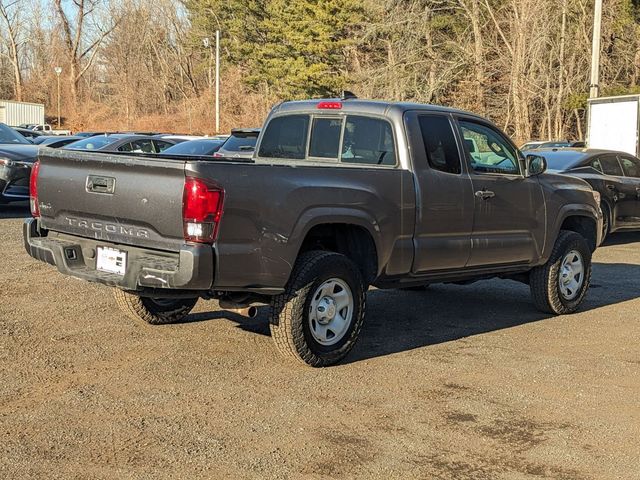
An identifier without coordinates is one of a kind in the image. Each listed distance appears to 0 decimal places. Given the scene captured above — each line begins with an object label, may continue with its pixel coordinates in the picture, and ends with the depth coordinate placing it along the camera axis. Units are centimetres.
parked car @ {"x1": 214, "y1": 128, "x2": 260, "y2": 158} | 1382
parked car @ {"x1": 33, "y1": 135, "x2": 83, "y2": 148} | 2077
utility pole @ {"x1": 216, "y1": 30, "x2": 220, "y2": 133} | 4919
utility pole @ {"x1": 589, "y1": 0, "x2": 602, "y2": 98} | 2261
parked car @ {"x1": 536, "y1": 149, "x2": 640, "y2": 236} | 1268
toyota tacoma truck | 514
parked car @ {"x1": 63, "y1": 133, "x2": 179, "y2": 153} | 1617
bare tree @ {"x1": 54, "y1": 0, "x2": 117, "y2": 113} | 8006
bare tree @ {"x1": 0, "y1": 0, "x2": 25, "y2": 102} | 8206
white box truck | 1675
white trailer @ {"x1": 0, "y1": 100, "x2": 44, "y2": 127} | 5903
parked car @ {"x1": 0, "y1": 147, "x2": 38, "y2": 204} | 1388
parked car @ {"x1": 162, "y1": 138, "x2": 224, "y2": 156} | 1484
